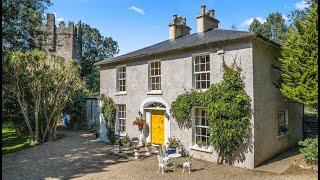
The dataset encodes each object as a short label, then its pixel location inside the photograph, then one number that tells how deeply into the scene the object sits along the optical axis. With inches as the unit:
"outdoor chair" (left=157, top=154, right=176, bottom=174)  400.8
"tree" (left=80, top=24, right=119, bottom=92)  1938.9
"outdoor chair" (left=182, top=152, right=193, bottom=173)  395.5
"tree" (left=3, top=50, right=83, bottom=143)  580.3
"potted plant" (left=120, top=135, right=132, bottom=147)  562.9
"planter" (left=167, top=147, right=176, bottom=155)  465.5
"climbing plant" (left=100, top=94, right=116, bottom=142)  616.3
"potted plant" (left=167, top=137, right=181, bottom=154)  490.0
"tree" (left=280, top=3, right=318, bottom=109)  390.9
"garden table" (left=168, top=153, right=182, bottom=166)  418.3
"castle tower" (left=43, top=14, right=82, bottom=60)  1477.8
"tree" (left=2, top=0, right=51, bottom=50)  751.3
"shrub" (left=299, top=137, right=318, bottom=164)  390.4
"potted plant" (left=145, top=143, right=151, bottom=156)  500.1
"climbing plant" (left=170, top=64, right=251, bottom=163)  411.6
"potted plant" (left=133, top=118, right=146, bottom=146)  548.1
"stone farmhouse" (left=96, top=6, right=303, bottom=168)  422.9
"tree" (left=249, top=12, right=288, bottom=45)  1917.5
